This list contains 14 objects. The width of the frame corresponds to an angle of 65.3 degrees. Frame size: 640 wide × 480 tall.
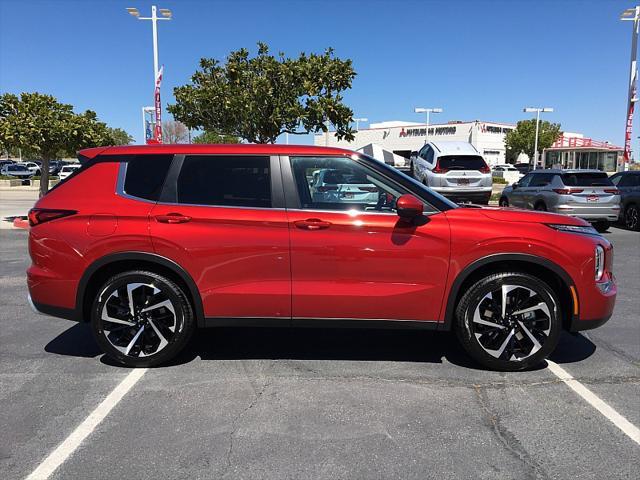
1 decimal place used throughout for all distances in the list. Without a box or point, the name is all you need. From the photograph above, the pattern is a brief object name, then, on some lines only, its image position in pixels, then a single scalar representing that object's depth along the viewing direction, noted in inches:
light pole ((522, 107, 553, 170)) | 1723.7
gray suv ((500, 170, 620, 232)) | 463.8
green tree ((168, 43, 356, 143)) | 713.0
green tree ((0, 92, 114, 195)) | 512.1
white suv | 587.2
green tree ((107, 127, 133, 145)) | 3089.1
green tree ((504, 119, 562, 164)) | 2667.3
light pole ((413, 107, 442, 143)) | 1743.4
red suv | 149.3
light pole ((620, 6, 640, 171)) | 856.9
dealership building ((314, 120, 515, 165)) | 2886.3
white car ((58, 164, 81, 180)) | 1499.8
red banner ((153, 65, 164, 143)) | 736.2
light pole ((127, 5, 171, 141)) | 738.8
